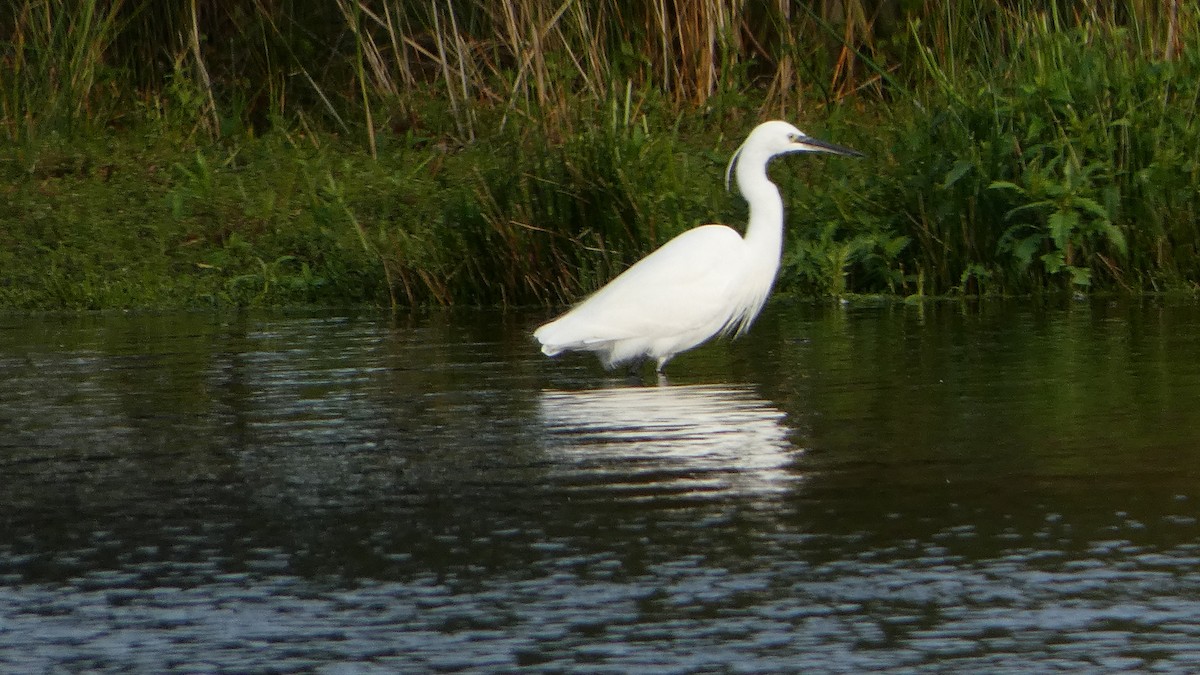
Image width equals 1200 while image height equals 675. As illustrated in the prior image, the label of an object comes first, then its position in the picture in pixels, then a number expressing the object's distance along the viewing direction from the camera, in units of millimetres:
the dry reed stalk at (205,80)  31019
